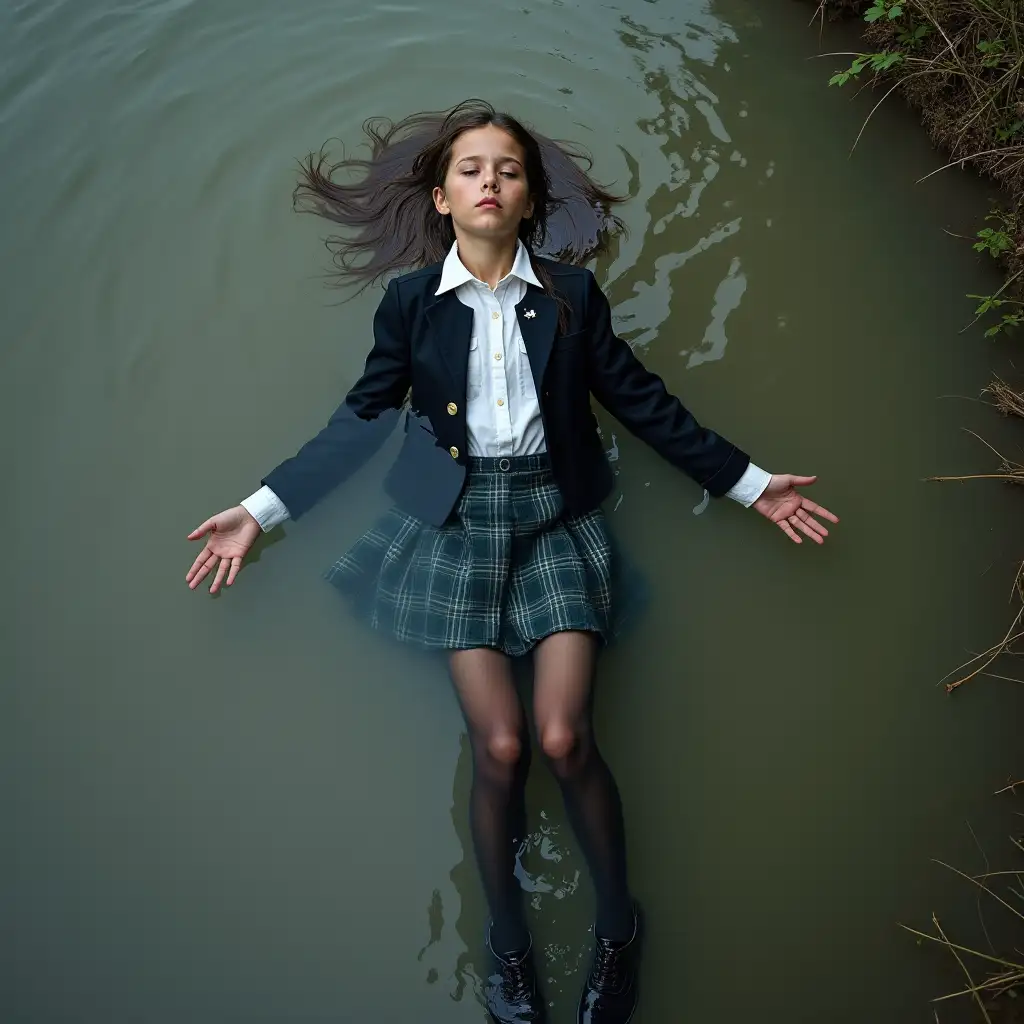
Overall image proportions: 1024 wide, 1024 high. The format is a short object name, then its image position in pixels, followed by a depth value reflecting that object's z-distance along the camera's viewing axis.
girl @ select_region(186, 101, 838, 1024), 2.56
